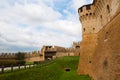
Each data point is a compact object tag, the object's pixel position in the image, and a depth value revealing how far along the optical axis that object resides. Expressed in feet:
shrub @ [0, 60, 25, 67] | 44.69
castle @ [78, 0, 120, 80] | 21.27
